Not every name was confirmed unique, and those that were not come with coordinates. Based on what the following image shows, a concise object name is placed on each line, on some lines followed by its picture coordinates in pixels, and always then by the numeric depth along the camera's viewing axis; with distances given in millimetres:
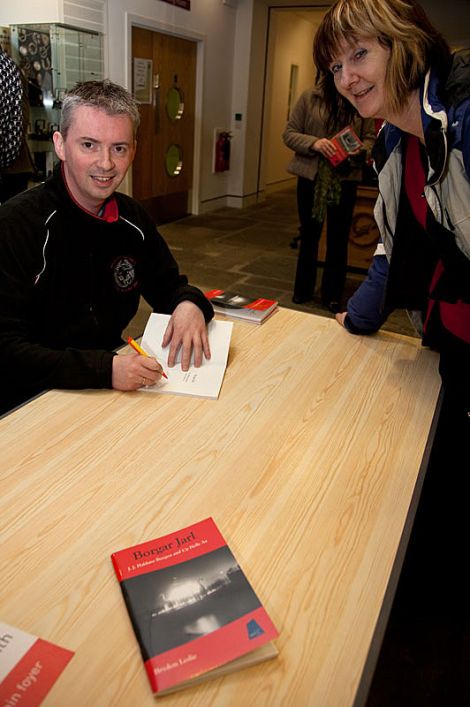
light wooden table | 702
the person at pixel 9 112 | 2955
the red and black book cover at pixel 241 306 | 1785
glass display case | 4359
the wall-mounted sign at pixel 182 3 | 5904
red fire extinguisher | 7426
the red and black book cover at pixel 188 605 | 689
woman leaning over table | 1185
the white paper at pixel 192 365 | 1327
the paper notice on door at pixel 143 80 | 5606
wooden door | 5910
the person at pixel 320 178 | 3629
